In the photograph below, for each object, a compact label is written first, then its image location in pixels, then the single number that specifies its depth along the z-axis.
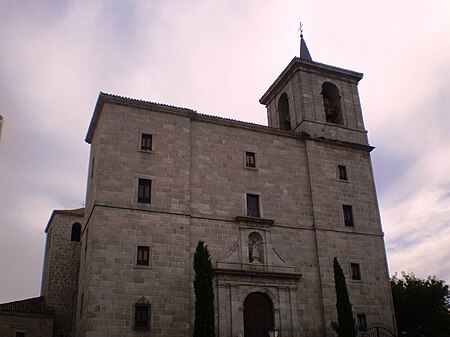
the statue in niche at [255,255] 22.89
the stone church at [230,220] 20.55
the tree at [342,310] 20.92
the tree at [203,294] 18.50
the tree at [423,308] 29.42
